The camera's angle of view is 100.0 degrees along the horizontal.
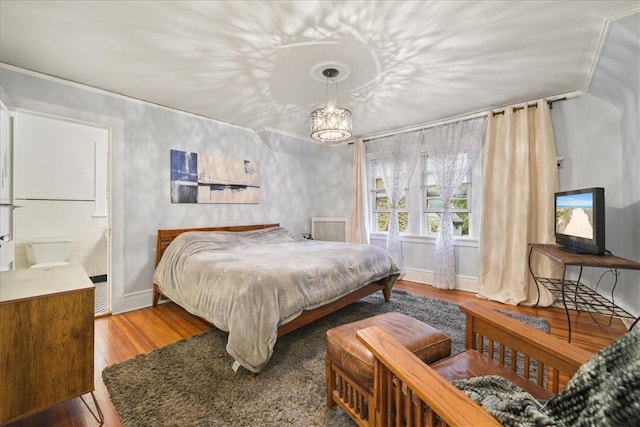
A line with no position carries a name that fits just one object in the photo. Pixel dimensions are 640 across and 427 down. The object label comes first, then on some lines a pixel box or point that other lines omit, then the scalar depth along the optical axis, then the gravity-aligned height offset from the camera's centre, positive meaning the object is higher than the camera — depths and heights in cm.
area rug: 149 -114
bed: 188 -61
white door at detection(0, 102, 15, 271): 207 +13
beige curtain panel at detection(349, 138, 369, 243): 476 +24
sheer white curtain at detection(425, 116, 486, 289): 376 +64
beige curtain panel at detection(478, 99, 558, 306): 318 +14
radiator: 500 -32
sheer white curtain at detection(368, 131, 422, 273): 431 +71
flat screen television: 227 -8
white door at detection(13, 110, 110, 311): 379 +33
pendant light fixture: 252 +85
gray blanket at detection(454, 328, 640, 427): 46 -35
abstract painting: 352 +45
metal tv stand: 200 -39
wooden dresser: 125 -66
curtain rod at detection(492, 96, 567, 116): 317 +131
